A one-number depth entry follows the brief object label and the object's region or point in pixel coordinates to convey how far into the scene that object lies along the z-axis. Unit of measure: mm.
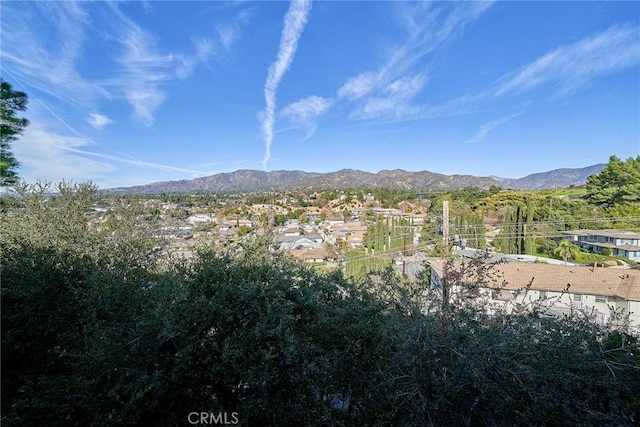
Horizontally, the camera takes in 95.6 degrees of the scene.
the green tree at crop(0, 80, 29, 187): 5145
